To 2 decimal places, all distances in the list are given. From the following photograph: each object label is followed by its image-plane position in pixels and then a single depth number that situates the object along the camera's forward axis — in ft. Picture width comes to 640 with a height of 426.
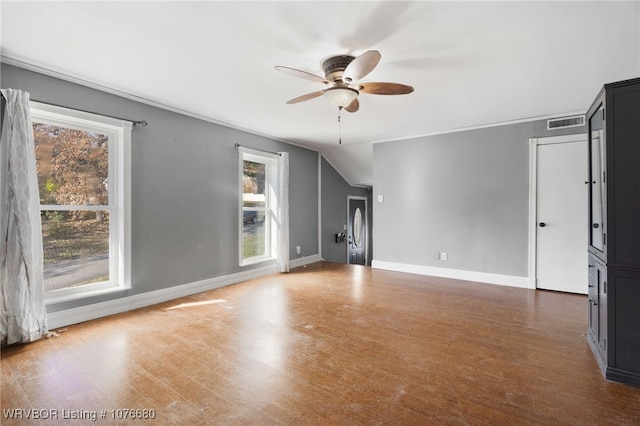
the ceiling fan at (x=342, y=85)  7.65
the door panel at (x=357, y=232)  26.40
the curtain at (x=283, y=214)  17.58
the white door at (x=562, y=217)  13.04
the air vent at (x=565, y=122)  13.06
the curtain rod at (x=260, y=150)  15.39
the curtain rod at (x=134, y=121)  10.01
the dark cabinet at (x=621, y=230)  6.46
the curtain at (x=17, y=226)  8.21
